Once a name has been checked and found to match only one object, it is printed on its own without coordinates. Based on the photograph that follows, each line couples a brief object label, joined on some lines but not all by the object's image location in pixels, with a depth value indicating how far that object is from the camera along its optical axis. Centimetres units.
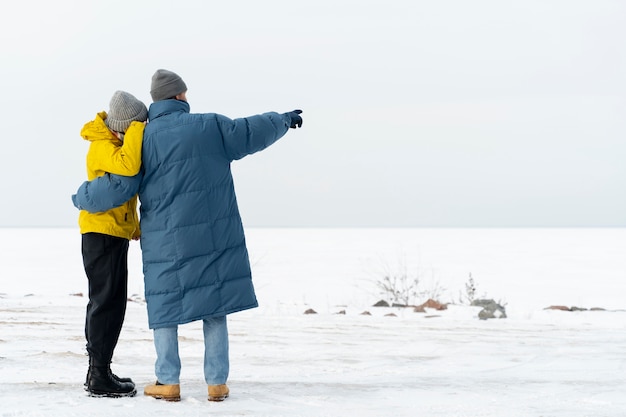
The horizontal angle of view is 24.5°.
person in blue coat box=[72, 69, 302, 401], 770
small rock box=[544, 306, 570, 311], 2016
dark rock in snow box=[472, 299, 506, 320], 1768
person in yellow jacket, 775
